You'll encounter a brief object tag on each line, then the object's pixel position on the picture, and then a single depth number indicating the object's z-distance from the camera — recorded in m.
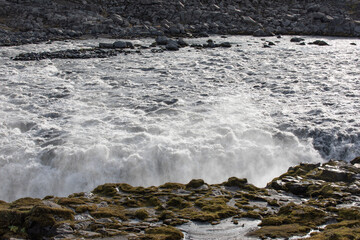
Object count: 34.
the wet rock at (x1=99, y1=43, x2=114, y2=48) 46.44
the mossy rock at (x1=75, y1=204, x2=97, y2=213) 11.18
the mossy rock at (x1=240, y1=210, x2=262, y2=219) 11.20
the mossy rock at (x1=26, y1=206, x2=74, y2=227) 9.53
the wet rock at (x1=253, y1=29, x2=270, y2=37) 58.81
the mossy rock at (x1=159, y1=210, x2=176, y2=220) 11.13
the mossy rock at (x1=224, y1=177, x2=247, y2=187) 14.15
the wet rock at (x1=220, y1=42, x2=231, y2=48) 48.41
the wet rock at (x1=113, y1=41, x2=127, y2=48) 46.69
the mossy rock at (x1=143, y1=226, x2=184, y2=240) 9.51
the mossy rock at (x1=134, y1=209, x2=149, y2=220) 11.12
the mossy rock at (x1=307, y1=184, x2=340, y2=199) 12.72
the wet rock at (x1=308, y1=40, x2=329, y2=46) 49.75
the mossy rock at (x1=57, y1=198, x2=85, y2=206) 11.69
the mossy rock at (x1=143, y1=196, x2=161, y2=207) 12.34
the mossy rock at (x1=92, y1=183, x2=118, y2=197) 13.27
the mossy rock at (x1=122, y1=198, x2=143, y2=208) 12.24
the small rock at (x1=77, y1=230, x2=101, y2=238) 9.48
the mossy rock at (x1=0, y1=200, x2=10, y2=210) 11.27
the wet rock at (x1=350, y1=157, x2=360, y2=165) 16.00
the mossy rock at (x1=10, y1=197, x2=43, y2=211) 11.14
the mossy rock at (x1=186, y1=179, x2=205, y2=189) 14.01
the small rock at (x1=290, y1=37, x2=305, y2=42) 52.44
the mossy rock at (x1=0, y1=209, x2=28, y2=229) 9.62
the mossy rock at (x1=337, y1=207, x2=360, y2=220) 10.83
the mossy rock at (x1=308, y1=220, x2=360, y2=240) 9.03
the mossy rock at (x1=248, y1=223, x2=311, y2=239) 9.73
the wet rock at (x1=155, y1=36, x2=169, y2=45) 49.50
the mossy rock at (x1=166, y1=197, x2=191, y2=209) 12.18
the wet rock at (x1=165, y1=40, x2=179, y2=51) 45.50
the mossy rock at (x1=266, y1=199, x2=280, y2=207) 12.23
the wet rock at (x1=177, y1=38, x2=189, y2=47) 48.66
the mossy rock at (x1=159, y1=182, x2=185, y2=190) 13.91
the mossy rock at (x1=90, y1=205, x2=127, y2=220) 10.95
